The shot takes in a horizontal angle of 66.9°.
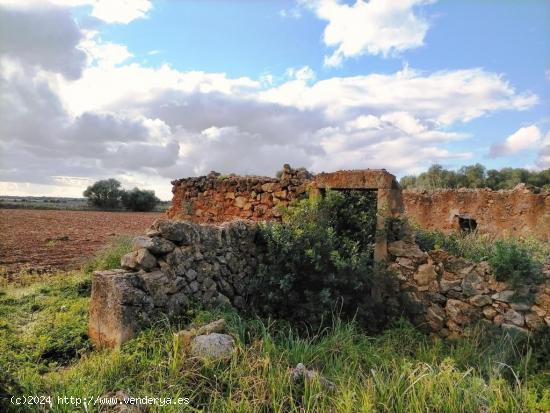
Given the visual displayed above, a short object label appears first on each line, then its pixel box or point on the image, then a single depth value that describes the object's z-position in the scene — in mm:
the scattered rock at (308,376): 3895
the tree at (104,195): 57750
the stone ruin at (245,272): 4852
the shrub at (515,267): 6508
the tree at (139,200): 56378
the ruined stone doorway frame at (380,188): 7441
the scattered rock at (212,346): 4098
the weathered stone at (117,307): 4621
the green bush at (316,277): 6270
